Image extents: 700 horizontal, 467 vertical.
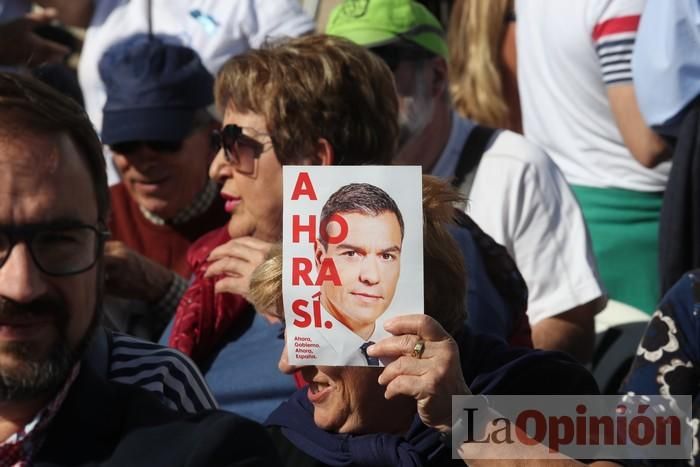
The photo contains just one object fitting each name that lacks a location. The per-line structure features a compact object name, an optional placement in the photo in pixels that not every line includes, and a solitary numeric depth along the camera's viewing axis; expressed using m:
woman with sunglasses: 7.11
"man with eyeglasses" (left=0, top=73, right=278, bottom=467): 4.69
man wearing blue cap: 9.17
